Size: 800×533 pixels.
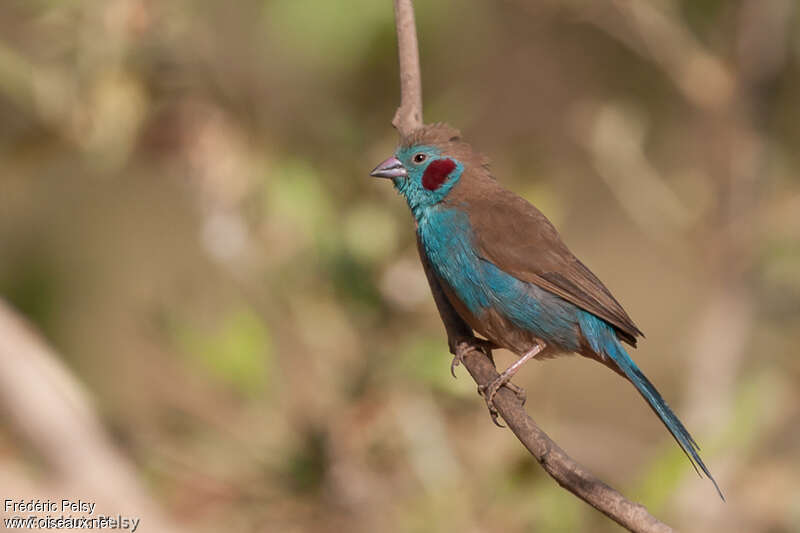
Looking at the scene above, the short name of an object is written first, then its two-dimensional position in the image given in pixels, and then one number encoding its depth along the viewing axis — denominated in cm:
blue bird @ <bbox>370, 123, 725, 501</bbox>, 655
